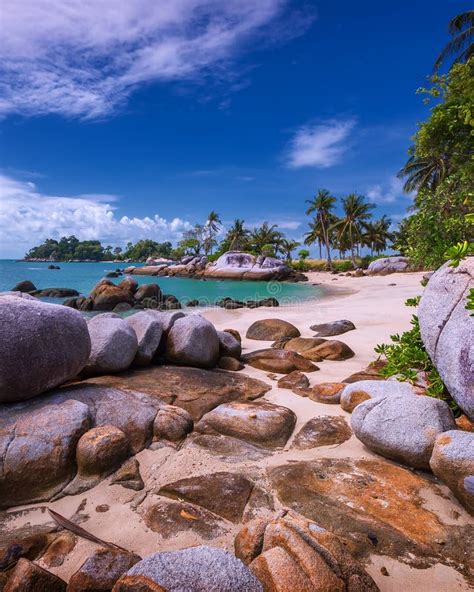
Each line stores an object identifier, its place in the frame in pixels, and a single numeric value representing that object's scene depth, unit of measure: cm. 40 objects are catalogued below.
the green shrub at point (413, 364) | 443
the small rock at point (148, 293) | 2575
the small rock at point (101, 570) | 225
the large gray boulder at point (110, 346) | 567
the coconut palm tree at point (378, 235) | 6278
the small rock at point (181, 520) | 286
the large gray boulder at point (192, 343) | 673
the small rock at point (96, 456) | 348
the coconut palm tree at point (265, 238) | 6894
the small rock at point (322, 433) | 423
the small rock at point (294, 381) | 610
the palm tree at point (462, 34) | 2098
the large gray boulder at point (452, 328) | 368
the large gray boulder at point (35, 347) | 414
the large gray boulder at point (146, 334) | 638
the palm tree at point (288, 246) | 7075
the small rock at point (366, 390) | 448
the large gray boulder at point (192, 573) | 203
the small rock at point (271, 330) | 1045
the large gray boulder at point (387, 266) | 4471
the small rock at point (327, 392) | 535
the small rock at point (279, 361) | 711
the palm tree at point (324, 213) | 5860
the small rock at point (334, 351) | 805
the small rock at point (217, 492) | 311
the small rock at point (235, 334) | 886
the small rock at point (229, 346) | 771
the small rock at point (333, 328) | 1088
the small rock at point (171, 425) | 428
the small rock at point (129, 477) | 346
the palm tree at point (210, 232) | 7656
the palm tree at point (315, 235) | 6278
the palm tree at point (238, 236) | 7138
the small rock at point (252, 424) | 429
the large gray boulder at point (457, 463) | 299
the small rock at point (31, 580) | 220
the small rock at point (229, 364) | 722
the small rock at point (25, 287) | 2997
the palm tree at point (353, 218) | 5406
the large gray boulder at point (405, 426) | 357
